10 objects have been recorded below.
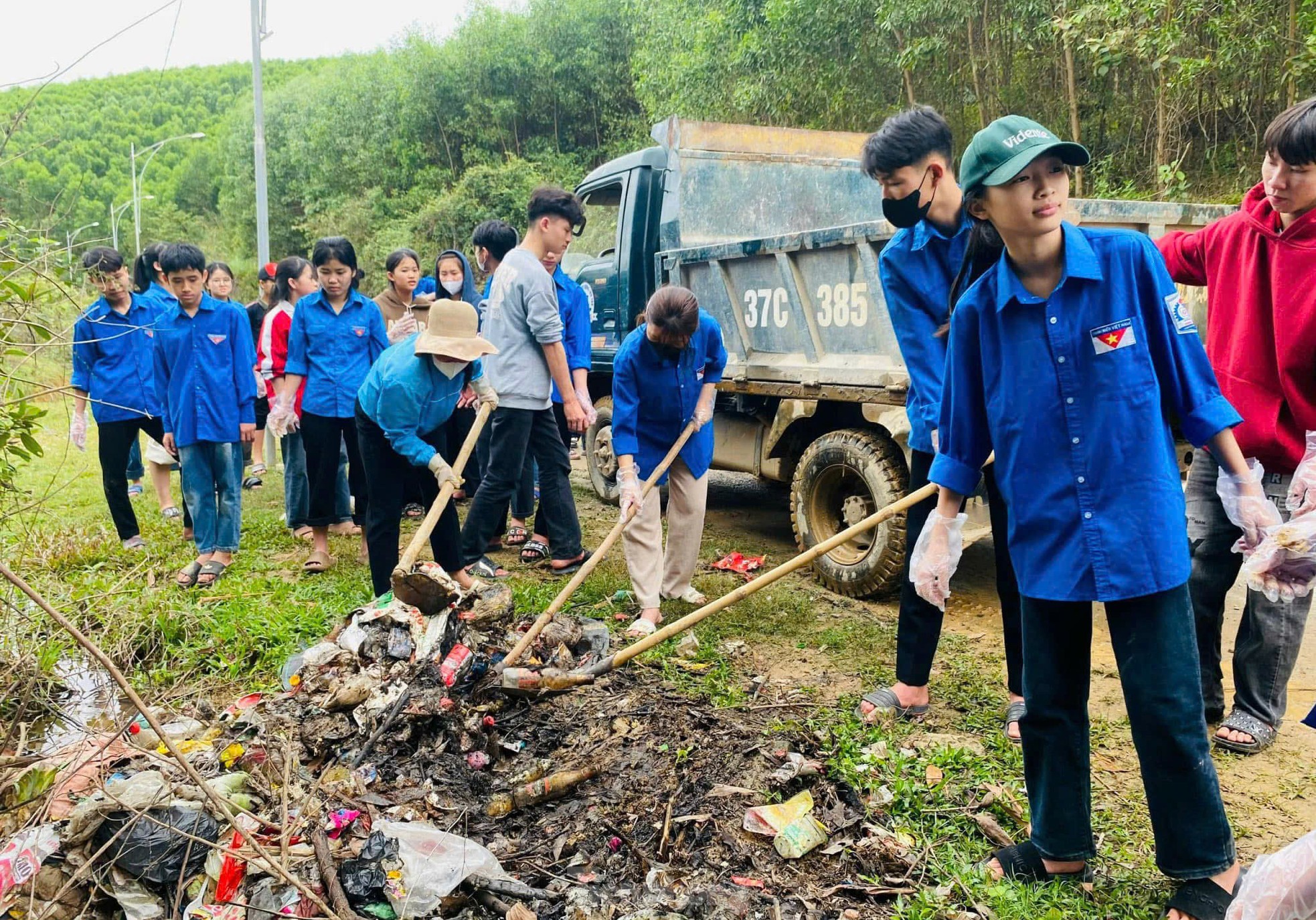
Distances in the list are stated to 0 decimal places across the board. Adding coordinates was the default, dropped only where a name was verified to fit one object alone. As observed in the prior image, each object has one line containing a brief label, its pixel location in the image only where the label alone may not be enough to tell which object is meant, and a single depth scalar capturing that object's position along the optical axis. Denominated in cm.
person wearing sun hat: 425
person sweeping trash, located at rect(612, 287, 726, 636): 423
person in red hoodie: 276
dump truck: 486
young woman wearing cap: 216
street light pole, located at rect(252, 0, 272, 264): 1152
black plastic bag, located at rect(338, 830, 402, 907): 243
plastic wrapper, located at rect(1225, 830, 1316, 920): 171
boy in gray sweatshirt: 512
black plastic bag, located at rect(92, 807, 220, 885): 252
